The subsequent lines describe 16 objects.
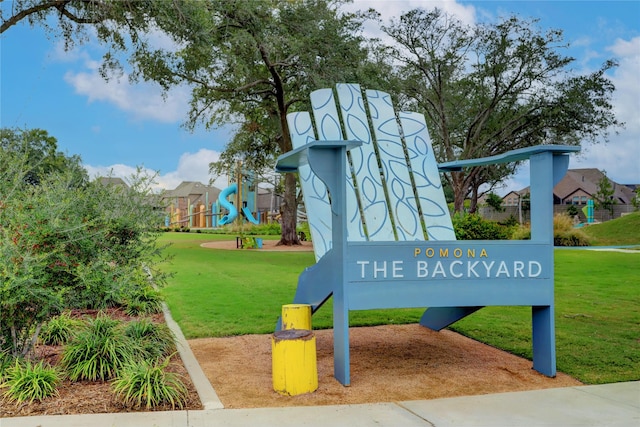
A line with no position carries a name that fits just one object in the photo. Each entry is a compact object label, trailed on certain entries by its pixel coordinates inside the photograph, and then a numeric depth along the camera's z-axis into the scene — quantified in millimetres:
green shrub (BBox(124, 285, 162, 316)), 6129
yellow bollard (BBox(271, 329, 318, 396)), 3373
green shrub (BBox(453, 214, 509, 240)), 14703
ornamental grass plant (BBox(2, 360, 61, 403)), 3135
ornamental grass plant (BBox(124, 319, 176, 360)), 4059
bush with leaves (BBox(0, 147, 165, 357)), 3240
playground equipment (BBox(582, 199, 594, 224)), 37750
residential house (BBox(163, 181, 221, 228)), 43906
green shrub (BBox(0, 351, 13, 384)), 3463
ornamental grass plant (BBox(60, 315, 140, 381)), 3615
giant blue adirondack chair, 3570
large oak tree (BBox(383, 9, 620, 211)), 19891
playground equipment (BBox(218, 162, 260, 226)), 34719
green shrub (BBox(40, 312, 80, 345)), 4570
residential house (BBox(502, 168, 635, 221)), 49562
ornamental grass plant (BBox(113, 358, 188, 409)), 3119
